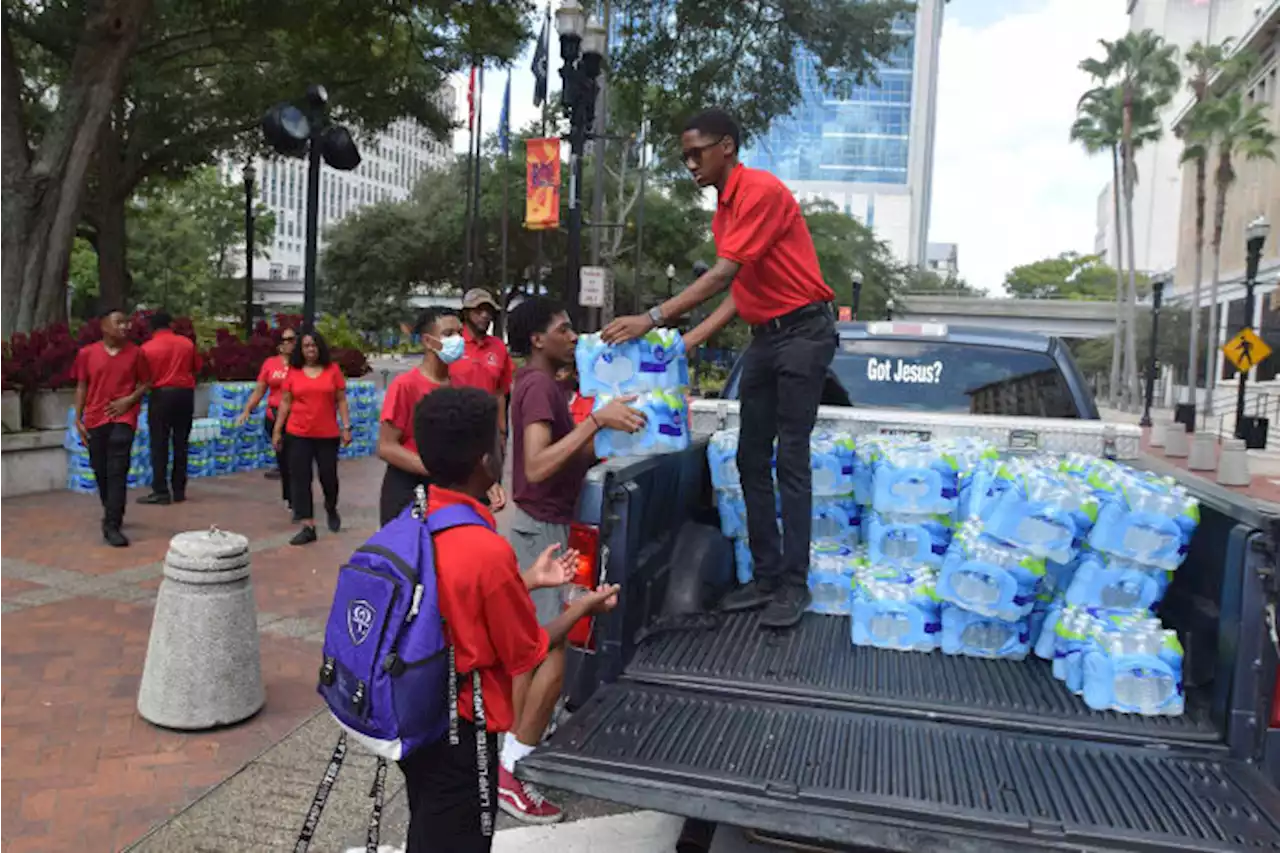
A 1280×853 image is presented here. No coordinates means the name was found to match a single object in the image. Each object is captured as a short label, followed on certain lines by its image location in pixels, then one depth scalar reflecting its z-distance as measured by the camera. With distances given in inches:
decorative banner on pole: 669.3
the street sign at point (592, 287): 650.8
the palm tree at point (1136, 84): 2155.5
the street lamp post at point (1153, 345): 1346.0
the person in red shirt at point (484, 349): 285.0
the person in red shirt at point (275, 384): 401.4
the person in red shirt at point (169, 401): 390.6
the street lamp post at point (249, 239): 827.9
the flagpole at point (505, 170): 1509.6
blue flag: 1503.4
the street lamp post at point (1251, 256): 995.3
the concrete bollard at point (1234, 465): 708.7
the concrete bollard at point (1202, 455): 805.9
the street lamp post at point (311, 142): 374.9
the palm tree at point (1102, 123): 2182.6
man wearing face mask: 211.6
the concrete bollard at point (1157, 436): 1112.4
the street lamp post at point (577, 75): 467.2
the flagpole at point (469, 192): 1475.1
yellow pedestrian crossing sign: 980.6
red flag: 1416.1
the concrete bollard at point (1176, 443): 913.5
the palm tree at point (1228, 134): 1946.4
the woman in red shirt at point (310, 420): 338.6
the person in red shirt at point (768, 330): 159.2
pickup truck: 104.9
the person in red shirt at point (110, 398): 317.4
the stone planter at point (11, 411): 418.0
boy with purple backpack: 95.7
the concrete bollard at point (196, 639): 186.9
